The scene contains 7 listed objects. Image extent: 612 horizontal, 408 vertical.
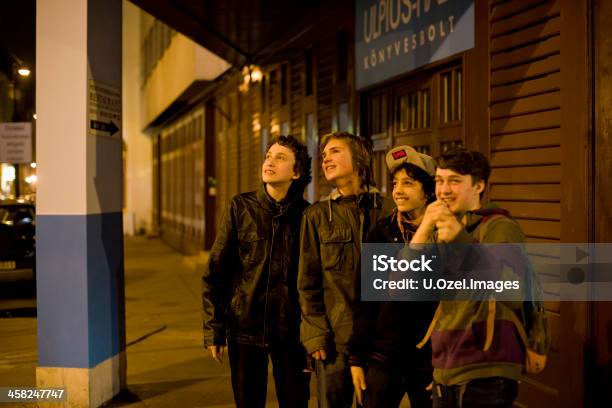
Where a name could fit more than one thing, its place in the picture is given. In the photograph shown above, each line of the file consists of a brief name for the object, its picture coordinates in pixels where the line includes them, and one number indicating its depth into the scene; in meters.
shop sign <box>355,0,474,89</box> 6.18
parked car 12.73
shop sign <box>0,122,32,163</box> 10.02
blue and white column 5.53
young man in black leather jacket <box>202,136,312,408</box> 4.09
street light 11.87
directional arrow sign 5.63
